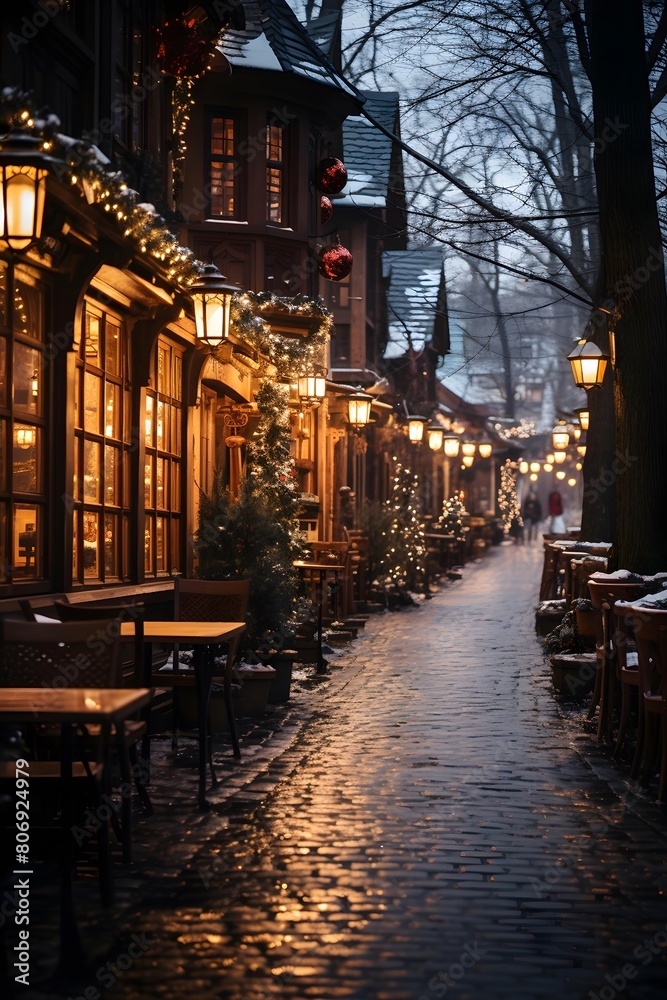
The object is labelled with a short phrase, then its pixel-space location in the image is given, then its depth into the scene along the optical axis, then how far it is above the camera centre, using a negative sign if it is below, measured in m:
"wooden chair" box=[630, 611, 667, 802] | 8.13 -1.11
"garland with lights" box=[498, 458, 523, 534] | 63.28 -0.14
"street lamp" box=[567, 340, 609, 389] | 16.98 +1.68
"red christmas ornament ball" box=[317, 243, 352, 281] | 19.75 +3.42
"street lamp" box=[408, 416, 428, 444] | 30.78 +1.56
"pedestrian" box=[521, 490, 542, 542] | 59.44 -0.52
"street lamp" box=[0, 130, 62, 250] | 6.93 +1.58
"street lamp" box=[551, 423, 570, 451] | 34.69 +1.52
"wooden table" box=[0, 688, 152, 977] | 5.11 -0.82
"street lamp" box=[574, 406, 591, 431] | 26.12 +1.61
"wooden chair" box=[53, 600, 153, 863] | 6.04 -0.98
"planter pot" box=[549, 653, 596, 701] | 12.50 -1.62
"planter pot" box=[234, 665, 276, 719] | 11.69 -1.64
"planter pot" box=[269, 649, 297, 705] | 12.30 -1.62
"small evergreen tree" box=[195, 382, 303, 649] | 12.22 -0.51
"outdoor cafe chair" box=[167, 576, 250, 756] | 10.03 -0.76
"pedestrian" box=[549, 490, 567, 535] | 56.19 -0.29
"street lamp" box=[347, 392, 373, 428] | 22.62 +1.49
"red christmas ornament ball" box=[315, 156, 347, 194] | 19.39 +4.59
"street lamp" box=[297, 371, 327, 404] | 19.58 +1.59
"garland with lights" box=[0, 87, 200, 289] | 7.52 +2.00
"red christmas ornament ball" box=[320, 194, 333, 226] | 20.80 +4.42
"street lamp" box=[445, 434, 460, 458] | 37.53 +1.46
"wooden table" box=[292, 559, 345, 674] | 15.09 -0.96
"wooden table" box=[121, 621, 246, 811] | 8.06 -0.90
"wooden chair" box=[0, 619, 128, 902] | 5.95 -0.72
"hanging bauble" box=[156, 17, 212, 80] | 12.69 +4.21
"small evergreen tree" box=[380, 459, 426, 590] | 25.61 -0.77
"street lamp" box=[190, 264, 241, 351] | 11.94 +1.71
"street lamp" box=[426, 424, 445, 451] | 33.87 +1.55
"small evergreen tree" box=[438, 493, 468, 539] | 38.44 -0.56
